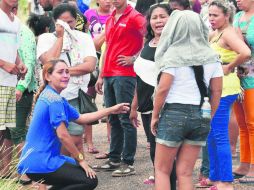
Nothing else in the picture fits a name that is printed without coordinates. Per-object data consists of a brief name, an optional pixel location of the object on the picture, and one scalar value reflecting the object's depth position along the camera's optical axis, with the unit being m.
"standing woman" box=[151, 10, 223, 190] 7.80
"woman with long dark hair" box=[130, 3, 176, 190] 9.19
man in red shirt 10.76
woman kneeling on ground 8.18
